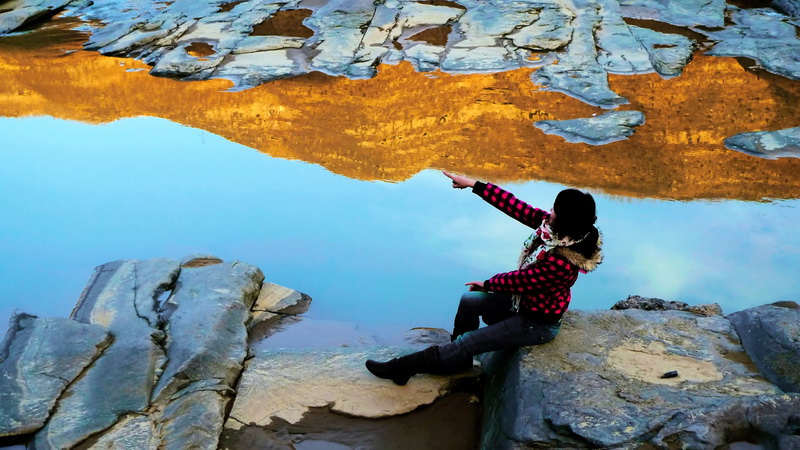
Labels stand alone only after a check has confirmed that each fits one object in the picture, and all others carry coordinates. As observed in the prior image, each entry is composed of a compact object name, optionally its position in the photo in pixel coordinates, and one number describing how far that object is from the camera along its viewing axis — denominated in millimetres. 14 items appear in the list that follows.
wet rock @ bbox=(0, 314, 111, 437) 3025
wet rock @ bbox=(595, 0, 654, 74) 7918
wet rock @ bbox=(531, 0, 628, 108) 7156
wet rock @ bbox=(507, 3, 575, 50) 8516
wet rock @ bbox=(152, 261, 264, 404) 3246
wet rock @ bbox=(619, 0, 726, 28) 9359
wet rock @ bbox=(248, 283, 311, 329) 4043
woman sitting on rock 2816
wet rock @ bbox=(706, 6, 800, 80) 7957
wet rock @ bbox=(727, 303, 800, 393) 2854
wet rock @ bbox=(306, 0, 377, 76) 8242
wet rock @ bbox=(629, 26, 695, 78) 7834
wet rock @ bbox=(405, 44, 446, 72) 8125
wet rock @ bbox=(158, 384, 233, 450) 2924
